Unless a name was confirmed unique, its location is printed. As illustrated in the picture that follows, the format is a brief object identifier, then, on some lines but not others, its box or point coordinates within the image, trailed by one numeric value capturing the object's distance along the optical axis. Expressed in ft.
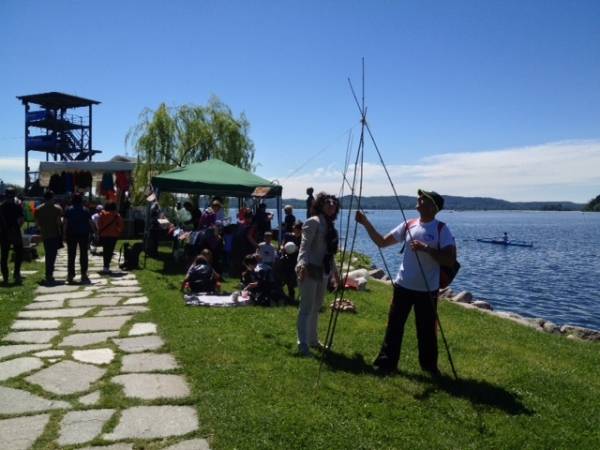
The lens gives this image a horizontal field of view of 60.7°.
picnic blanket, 26.45
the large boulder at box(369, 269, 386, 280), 55.91
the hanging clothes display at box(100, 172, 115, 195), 67.05
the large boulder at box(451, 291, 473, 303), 44.04
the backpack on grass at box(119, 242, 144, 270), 39.24
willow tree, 77.10
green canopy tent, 40.60
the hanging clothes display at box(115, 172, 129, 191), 63.82
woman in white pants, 17.95
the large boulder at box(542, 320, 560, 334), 36.33
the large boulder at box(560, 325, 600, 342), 34.78
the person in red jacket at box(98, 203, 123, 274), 36.24
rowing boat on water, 145.59
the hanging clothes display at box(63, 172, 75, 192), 66.64
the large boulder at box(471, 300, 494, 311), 42.45
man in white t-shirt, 15.83
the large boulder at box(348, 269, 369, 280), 41.27
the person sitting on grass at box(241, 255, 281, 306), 27.20
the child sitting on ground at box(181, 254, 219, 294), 29.40
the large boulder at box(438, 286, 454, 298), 46.12
